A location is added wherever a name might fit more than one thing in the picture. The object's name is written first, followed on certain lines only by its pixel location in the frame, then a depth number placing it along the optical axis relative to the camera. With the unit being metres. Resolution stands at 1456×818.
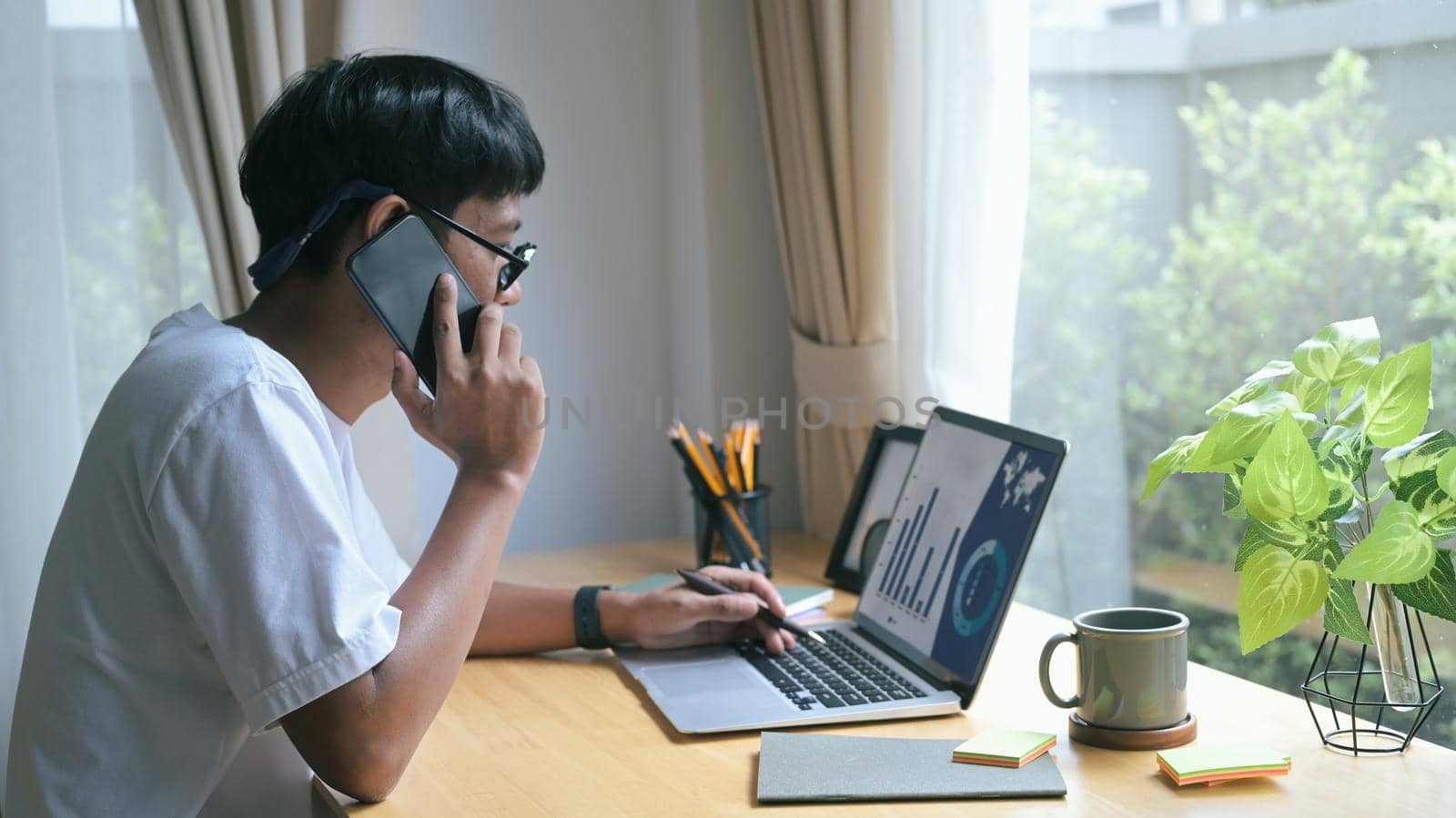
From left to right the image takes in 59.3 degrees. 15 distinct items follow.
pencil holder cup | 1.72
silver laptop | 1.16
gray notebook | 0.95
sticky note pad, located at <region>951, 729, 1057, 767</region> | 1.00
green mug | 1.04
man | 0.93
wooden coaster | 1.03
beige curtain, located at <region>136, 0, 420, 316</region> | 1.66
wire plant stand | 1.00
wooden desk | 0.94
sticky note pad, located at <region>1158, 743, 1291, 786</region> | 0.95
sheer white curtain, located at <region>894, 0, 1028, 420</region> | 1.58
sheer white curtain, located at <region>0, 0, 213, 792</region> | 1.64
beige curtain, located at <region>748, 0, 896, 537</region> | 1.73
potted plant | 0.95
